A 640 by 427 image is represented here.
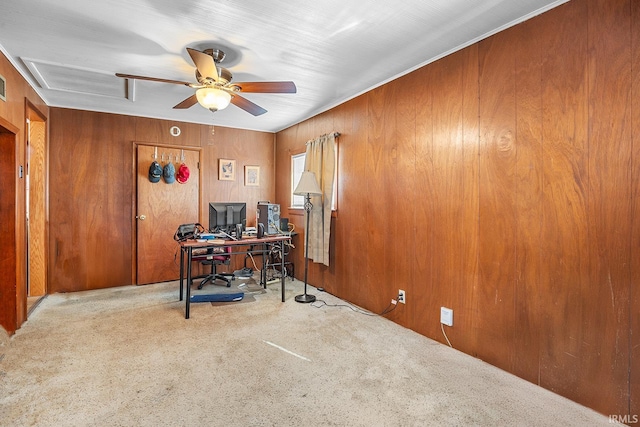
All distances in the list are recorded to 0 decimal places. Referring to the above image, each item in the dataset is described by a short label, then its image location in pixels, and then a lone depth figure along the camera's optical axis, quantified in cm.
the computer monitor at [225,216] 390
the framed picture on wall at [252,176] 512
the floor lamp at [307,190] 362
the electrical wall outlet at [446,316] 249
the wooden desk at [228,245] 306
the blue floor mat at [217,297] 359
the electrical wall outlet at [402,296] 288
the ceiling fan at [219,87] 237
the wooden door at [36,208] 371
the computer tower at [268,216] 398
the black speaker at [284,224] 466
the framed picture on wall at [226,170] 491
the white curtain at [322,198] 377
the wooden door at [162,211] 433
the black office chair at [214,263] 412
